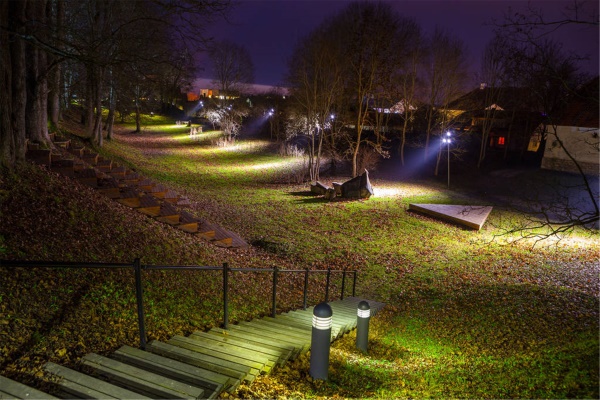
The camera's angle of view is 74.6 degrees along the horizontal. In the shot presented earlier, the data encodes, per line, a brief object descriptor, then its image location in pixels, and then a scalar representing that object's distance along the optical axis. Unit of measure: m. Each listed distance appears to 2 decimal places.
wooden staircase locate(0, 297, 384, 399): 3.06
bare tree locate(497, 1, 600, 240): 6.06
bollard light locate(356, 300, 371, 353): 5.84
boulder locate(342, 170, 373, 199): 22.39
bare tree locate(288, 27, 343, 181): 23.80
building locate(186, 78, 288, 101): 47.62
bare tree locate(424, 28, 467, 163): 29.25
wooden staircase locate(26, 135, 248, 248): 10.17
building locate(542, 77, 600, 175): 25.95
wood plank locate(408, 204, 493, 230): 17.39
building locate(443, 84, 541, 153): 32.03
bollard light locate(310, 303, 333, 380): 4.27
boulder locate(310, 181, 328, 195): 22.52
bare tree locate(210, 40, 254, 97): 45.41
